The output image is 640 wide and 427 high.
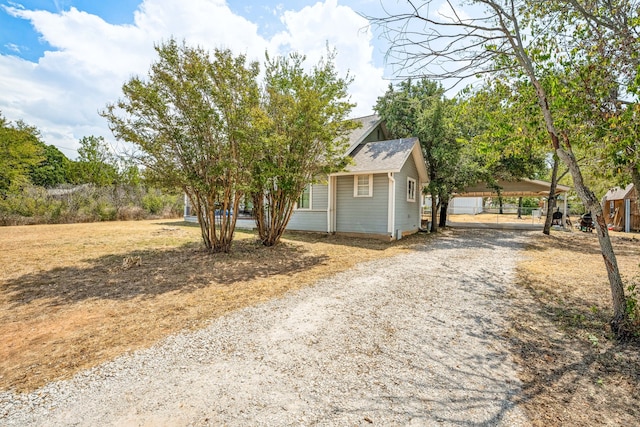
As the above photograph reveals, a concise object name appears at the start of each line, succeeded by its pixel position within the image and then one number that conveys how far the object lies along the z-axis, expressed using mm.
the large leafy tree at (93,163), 24609
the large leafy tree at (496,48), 3648
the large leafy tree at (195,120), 6734
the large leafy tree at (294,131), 8188
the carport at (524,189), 18494
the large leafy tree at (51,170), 29766
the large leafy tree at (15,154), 18406
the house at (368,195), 11578
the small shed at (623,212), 17875
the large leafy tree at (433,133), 13852
